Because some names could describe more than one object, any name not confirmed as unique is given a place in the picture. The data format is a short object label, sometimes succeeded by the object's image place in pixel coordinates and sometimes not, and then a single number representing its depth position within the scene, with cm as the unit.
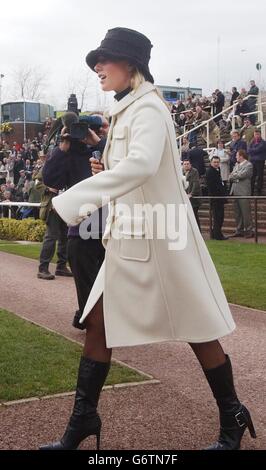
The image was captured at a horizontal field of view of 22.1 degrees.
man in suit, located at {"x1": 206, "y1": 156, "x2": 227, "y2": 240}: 1501
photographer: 493
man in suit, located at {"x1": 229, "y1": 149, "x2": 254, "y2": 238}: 1479
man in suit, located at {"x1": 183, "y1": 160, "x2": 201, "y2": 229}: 1541
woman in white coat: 315
